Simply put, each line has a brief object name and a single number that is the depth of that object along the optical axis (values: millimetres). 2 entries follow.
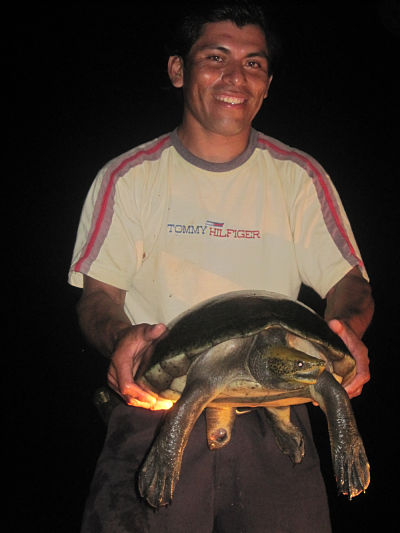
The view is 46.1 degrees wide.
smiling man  1188
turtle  898
